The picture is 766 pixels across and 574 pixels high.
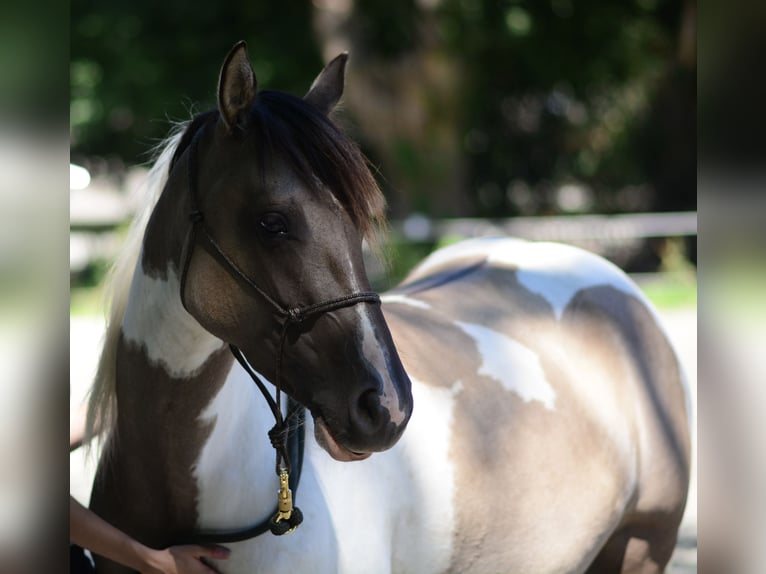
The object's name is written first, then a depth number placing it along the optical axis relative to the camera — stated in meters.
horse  4.88
